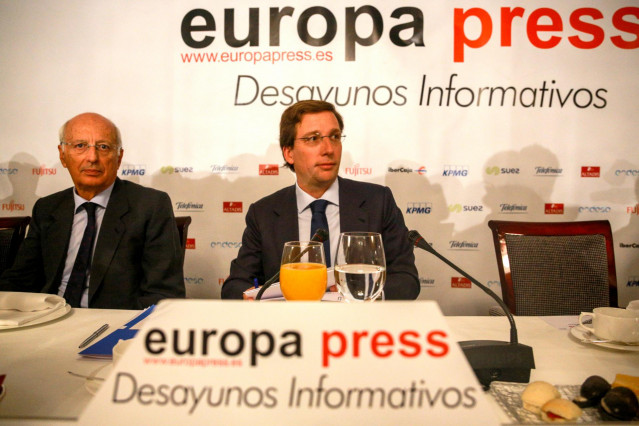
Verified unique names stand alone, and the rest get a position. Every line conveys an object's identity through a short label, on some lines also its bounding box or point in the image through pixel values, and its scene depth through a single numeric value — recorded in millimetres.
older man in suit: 2027
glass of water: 1001
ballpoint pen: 1074
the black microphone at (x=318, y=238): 1125
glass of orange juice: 1008
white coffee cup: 1077
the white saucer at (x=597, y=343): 1061
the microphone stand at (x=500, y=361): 859
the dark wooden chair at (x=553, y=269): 1899
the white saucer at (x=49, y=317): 1204
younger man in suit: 2021
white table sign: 488
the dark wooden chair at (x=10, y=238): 2100
